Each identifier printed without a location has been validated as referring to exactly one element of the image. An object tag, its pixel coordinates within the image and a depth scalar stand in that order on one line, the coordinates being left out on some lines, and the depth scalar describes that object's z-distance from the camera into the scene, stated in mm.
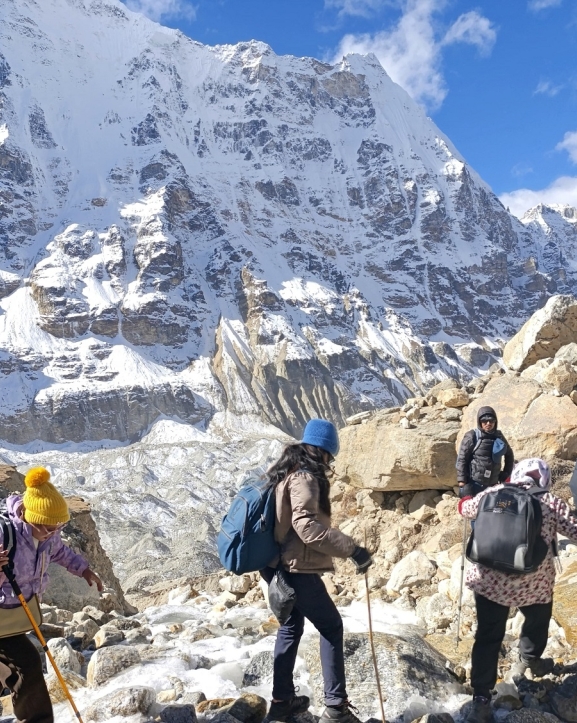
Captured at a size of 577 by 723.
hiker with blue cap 3457
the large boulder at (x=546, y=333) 10828
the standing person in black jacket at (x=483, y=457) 6234
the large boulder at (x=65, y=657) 4739
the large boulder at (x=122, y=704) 3791
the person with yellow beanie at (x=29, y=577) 3316
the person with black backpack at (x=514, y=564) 3555
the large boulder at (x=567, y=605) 4477
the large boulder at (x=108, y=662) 4500
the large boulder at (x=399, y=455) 8422
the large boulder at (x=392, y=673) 3916
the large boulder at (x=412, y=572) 6805
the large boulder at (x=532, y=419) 7363
